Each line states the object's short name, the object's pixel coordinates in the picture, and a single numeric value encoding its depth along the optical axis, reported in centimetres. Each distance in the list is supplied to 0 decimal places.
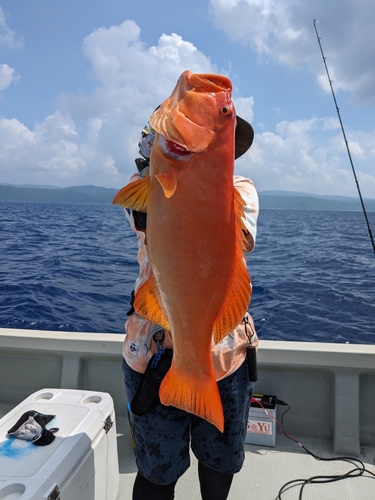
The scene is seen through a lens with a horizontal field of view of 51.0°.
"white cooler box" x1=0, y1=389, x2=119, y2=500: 204
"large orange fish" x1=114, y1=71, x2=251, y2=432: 133
